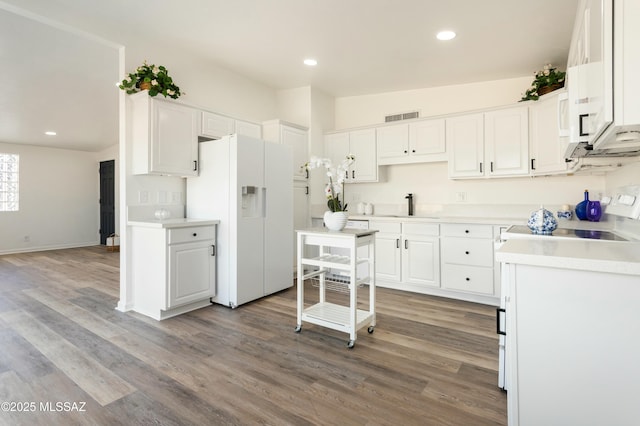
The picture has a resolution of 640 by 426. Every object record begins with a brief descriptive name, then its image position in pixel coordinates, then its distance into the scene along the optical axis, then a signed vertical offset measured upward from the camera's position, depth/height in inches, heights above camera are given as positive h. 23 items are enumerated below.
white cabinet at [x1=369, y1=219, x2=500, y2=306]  139.3 -21.6
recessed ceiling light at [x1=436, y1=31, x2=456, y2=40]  122.9 +65.2
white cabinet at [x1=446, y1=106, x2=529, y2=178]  143.1 +29.9
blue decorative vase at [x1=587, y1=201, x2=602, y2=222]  123.8 -0.6
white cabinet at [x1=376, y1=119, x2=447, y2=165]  162.6 +34.5
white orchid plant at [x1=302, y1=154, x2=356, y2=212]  106.9 +8.7
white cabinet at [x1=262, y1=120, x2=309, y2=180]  171.0 +38.7
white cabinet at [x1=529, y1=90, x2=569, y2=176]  131.7 +28.7
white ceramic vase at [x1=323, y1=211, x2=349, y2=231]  106.6 -2.9
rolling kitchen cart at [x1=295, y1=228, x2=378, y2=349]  99.7 -20.3
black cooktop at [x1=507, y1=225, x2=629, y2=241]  74.9 -5.9
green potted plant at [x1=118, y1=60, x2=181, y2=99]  123.0 +48.4
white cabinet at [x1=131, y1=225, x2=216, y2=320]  119.4 -21.2
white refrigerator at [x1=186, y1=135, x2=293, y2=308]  133.4 +1.2
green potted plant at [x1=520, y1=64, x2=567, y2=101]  134.3 +51.7
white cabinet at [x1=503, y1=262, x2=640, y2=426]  43.4 -18.7
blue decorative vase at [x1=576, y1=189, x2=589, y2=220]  128.6 +0.6
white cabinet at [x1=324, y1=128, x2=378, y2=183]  181.0 +33.6
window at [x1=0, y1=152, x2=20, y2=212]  283.6 +26.4
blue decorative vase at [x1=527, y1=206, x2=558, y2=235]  82.0 -3.3
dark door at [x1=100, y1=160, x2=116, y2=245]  317.1 +12.2
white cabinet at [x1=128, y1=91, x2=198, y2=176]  124.9 +29.7
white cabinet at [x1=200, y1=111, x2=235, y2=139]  143.9 +38.4
